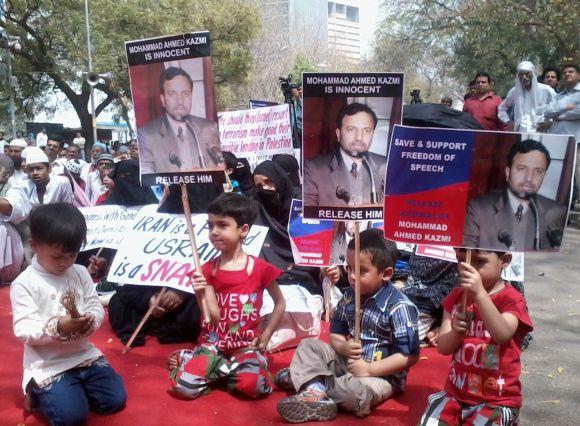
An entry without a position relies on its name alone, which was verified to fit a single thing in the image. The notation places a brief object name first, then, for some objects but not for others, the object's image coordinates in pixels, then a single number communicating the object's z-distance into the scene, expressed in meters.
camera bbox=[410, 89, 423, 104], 10.10
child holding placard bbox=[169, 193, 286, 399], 3.69
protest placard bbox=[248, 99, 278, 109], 10.08
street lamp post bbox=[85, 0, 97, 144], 24.51
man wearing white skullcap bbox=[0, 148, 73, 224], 6.77
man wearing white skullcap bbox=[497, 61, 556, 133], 8.62
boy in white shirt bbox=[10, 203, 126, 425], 3.20
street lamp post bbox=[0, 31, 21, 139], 16.80
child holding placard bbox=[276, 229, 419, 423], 3.41
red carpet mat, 3.46
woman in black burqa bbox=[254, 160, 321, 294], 5.59
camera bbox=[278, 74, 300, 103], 9.99
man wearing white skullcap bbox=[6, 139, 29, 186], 7.42
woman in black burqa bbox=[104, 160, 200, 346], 4.79
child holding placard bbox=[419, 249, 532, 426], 2.89
